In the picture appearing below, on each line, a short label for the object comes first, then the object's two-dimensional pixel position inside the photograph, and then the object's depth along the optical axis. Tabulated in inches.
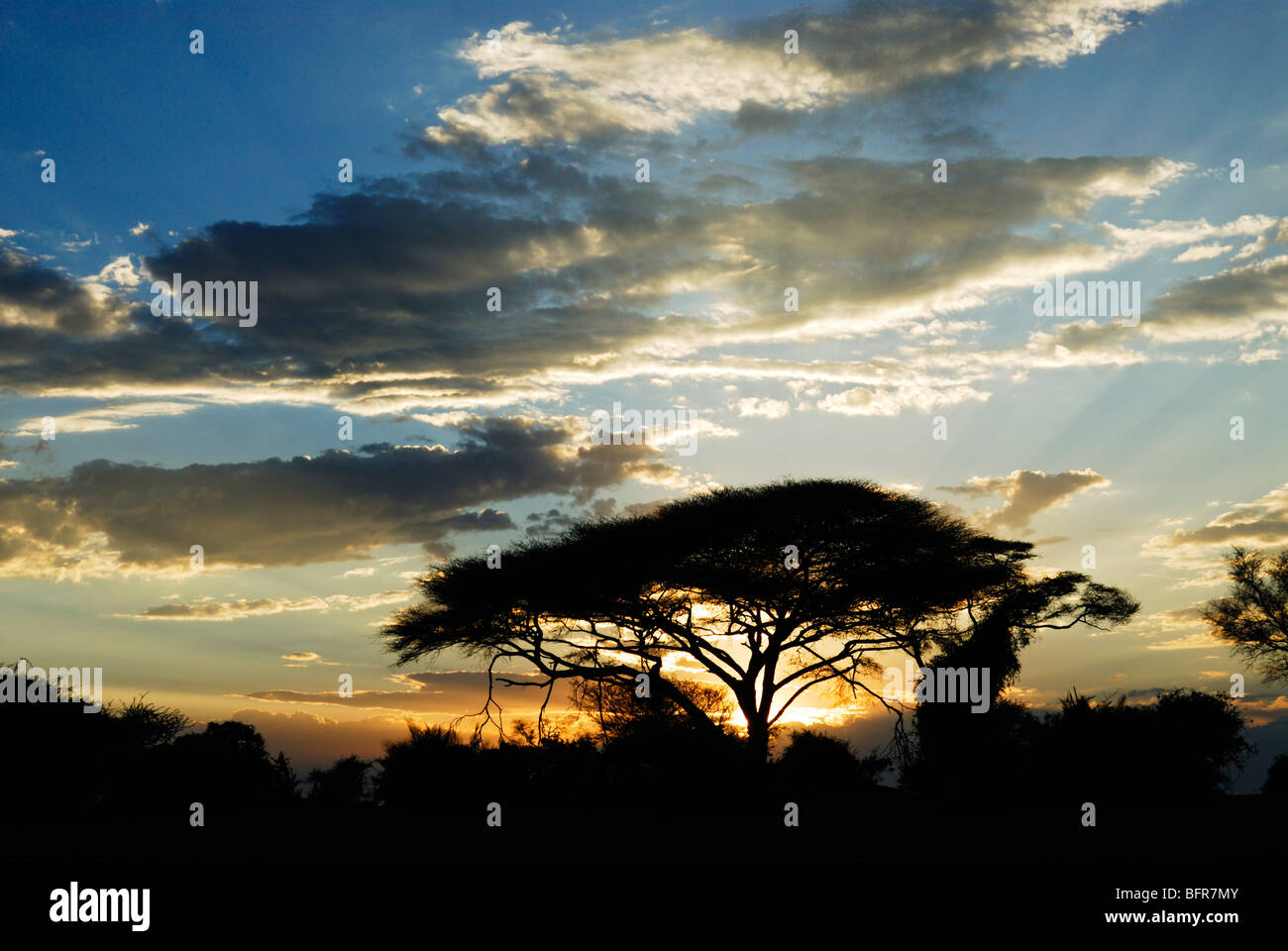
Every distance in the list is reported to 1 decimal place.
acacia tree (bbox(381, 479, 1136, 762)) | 1075.3
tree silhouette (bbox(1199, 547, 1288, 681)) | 1697.8
